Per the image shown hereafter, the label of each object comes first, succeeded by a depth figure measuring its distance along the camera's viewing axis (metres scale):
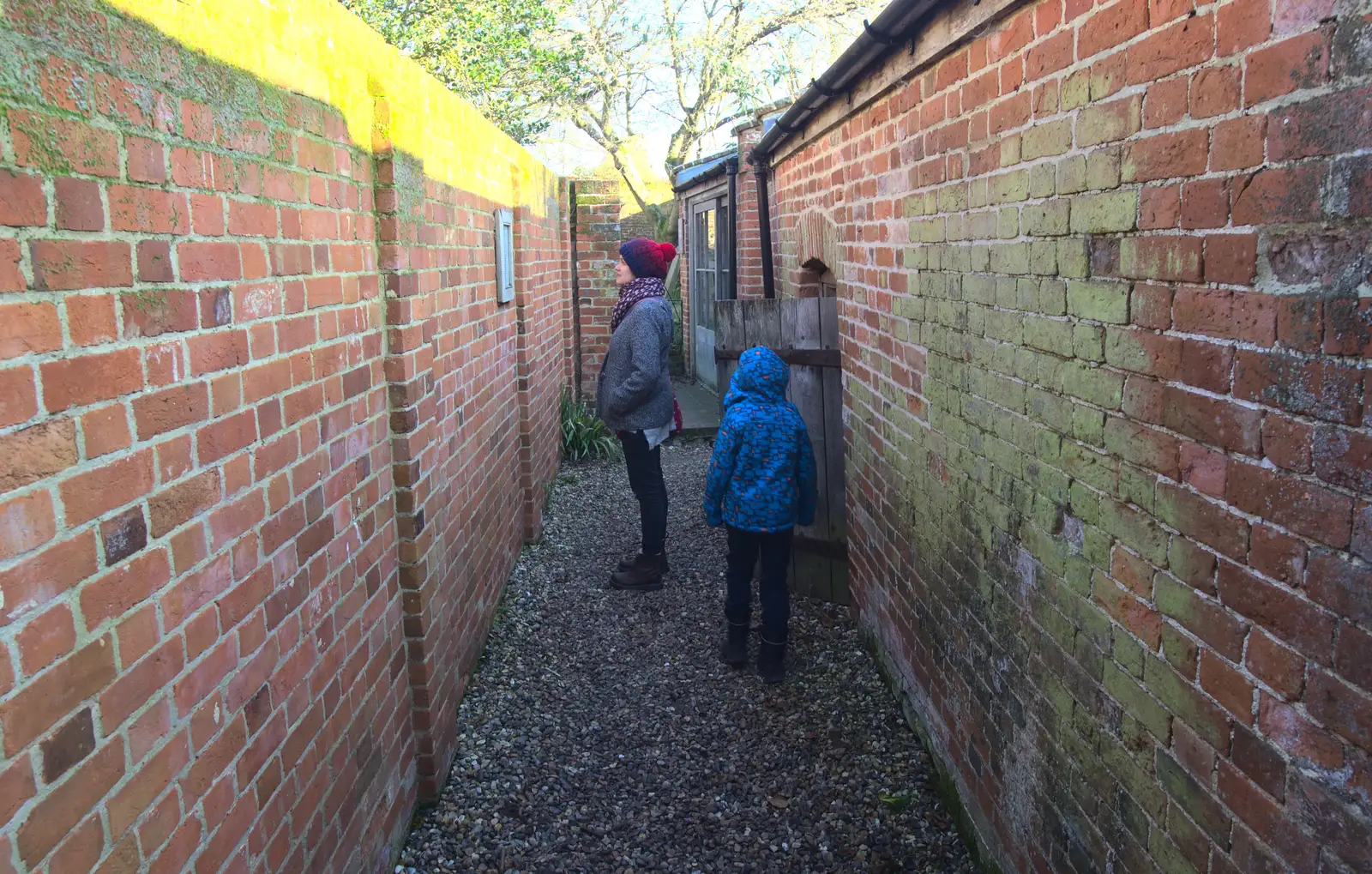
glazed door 11.43
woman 5.59
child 4.34
